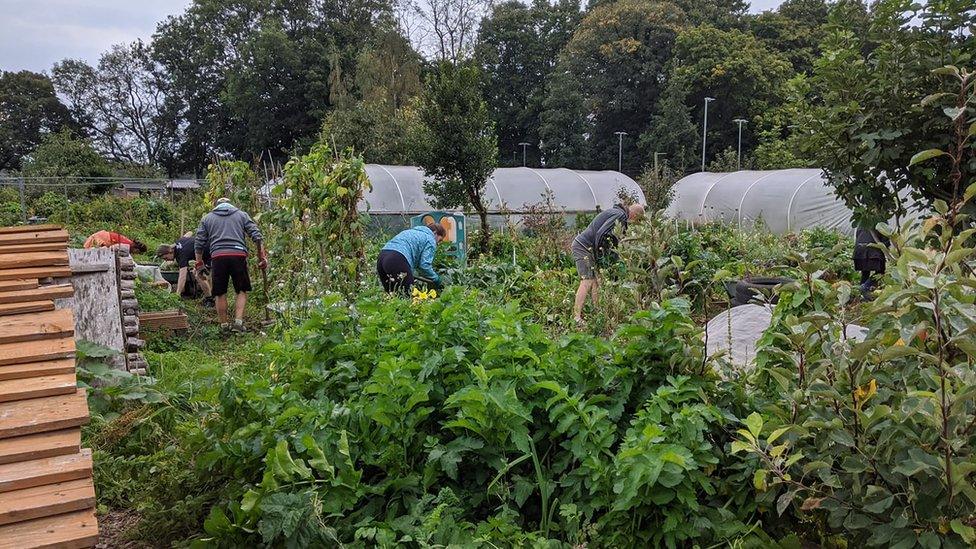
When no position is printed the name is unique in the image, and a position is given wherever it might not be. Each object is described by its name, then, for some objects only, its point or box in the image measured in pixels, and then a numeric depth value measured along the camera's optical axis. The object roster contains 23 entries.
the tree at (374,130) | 23.27
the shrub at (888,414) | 1.93
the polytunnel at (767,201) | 17.50
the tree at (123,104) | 46.75
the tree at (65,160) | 28.92
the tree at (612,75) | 39.66
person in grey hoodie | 7.41
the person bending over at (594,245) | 7.11
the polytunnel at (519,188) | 17.89
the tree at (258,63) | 39.97
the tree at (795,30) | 39.44
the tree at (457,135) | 13.05
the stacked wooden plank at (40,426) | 1.90
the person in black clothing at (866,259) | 7.91
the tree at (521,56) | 45.84
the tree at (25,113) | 45.84
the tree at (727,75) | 35.81
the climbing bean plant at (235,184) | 9.33
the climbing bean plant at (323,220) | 6.55
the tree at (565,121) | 41.06
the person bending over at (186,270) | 9.44
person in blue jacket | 6.51
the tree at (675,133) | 35.94
